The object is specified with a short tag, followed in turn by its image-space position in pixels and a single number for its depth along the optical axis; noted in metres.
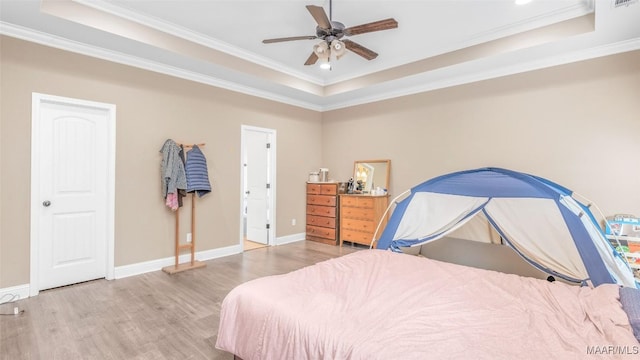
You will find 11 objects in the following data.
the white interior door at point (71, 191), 3.13
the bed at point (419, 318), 1.31
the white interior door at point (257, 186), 5.46
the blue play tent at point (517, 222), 2.41
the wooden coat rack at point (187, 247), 3.90
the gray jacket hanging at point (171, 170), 3.87
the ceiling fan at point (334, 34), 2.66
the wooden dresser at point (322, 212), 5.47
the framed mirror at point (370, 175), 5.24
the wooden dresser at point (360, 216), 4.98
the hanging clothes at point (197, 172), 4.04
